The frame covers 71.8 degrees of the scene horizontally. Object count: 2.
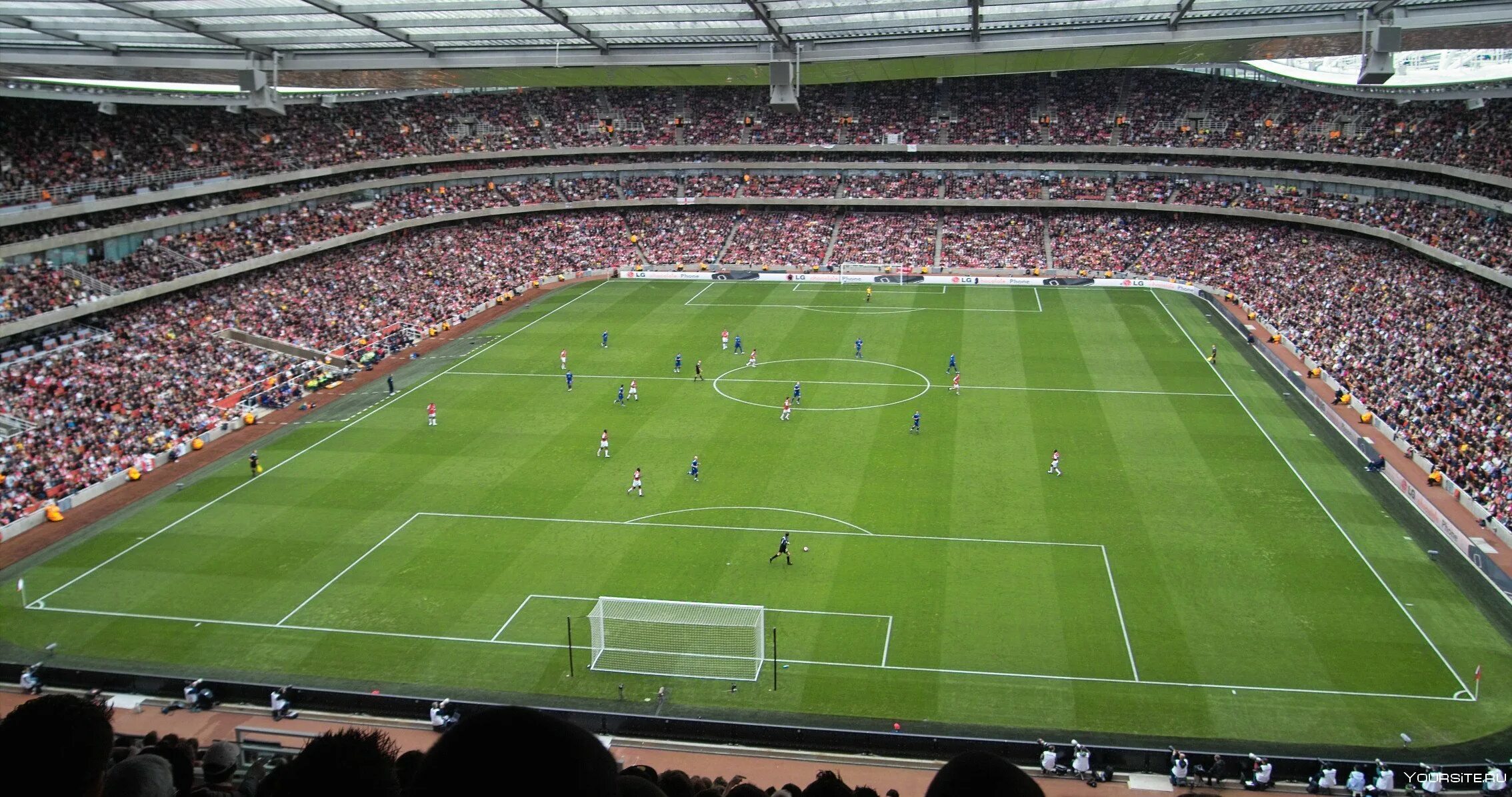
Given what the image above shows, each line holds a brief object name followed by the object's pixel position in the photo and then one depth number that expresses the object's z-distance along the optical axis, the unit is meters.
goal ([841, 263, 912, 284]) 73.62
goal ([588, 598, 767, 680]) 26.23
